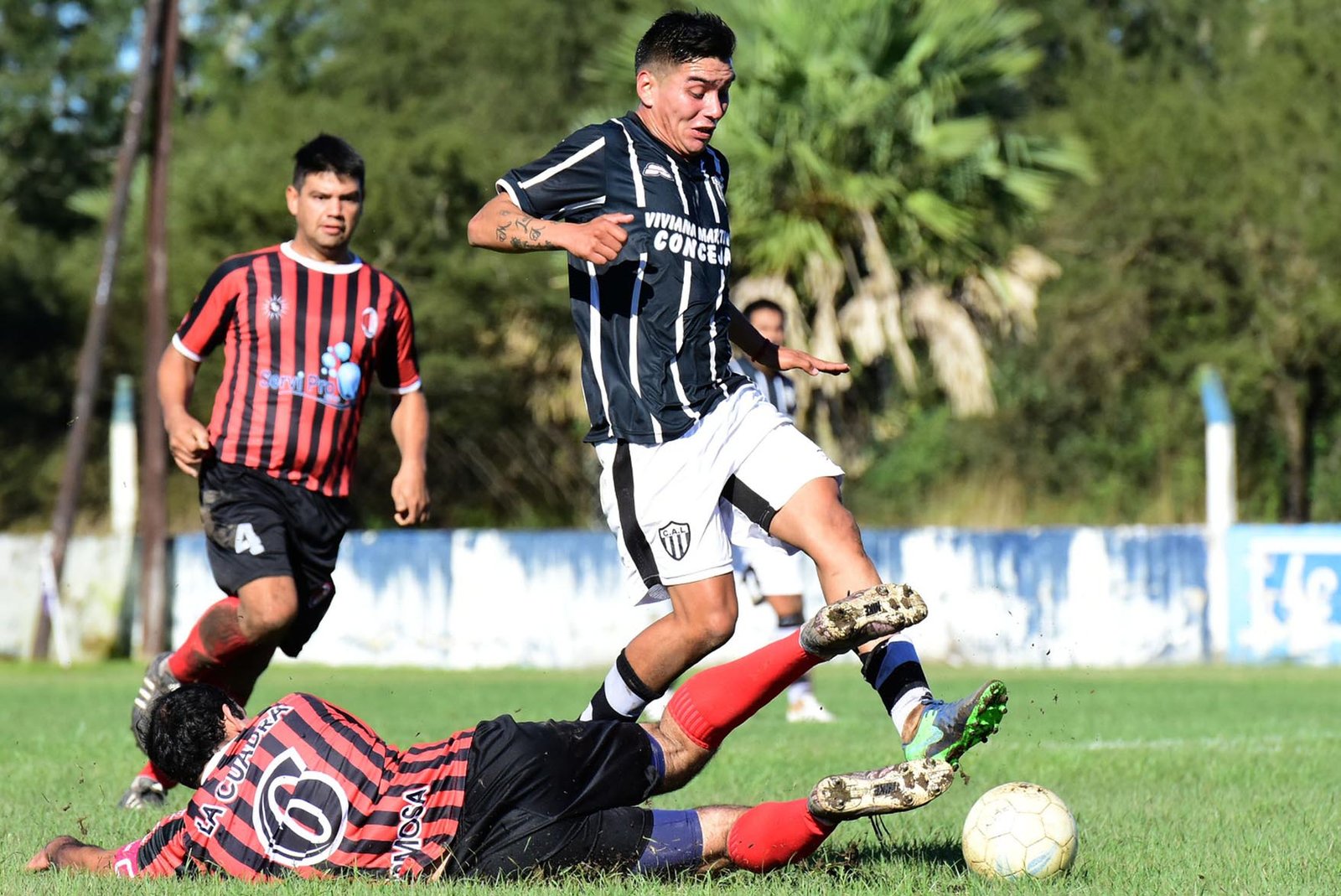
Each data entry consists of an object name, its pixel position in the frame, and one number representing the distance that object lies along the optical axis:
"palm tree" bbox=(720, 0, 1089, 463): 39.94
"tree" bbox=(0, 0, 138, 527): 67.75
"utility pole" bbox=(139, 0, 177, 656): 39.19
